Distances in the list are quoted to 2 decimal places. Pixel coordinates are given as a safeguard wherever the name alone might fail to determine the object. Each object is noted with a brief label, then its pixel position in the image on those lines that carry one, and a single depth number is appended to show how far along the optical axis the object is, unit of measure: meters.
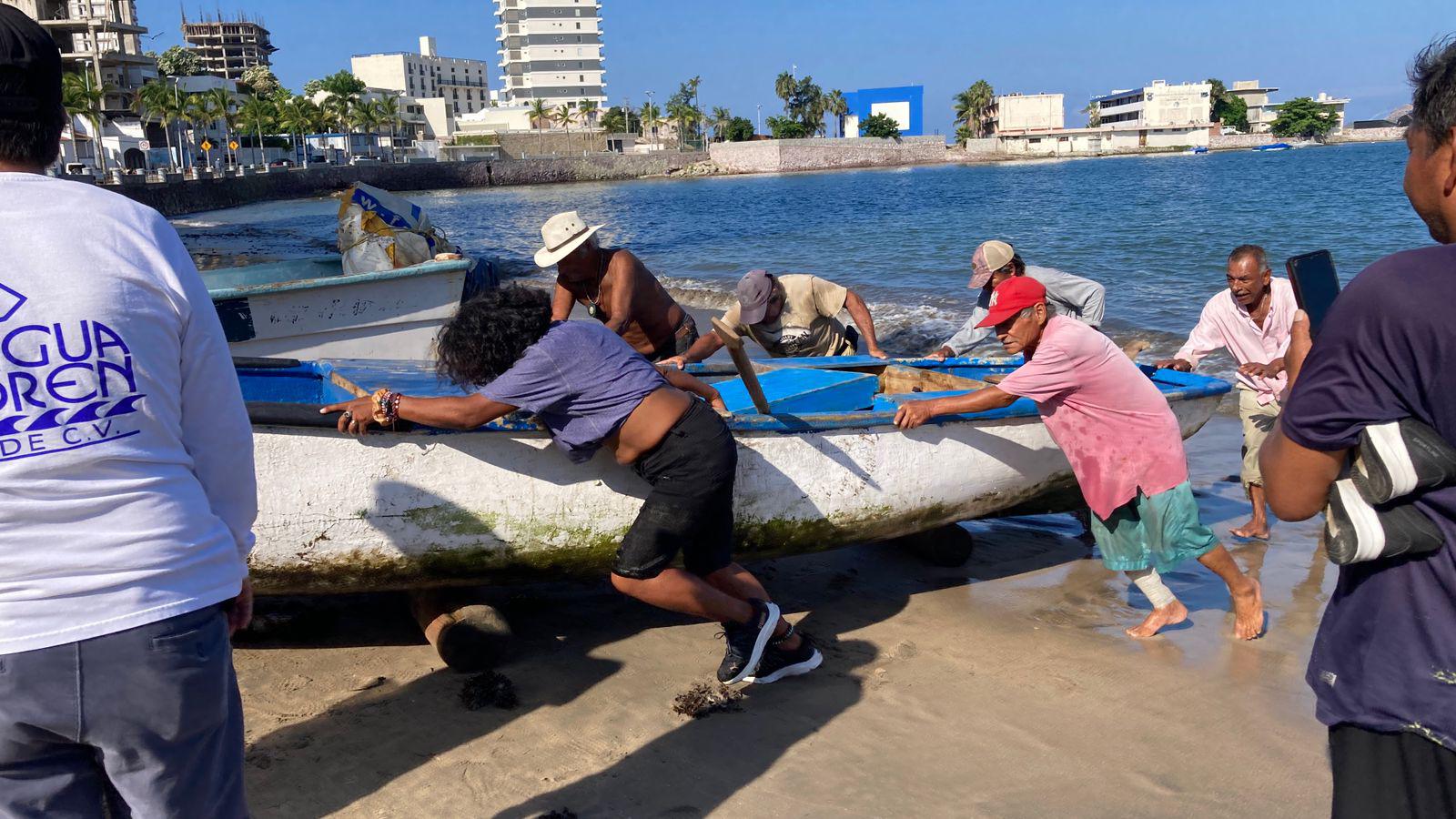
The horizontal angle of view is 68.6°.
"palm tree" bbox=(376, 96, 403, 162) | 95.56
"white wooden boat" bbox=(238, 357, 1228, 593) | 3.92
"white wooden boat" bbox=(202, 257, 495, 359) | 9.14
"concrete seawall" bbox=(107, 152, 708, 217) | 47.19
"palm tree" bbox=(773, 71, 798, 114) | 117.38
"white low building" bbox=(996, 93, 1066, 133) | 111.56
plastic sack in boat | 10.38
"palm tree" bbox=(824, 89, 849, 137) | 119.88
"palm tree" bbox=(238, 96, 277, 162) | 79.12
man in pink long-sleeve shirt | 5.27
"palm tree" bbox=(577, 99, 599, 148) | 102.00
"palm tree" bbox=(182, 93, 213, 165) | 69.88
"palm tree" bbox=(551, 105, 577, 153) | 98.62
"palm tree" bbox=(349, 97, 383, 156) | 93.00
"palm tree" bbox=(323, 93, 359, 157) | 91.75
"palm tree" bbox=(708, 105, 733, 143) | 115.00
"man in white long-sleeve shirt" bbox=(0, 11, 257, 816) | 1.55
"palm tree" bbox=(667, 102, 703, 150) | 108.88
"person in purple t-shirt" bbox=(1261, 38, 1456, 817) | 1.53
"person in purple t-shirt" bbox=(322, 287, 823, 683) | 3.35
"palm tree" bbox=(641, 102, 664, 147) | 108.69
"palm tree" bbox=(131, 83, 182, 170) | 66.50
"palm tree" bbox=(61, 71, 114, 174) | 53.25
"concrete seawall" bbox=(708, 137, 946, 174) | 97.56
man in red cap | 4.00
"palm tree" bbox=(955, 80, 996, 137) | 121.31
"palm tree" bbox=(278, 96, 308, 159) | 85.75
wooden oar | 3.96
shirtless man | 5.35
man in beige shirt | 6.29
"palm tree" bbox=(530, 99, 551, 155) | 97.19
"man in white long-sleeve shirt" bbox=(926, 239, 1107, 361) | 5.67
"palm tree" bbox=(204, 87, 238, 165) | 73.38
